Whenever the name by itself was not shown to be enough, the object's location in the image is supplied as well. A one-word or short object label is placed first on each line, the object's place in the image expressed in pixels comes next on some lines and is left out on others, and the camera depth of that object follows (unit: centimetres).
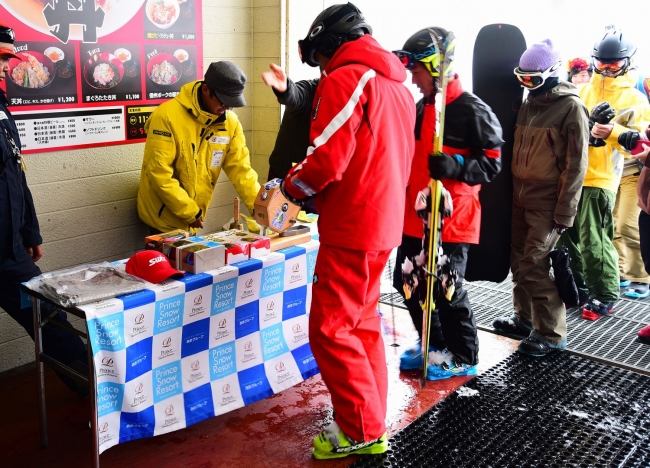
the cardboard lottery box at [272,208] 325
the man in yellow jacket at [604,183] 459
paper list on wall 353
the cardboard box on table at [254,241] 319
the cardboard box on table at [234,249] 309
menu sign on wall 346
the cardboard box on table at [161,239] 309
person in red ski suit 262
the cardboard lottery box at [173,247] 300
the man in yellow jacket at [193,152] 360
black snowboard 430
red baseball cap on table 283
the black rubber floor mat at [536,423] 294
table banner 266
